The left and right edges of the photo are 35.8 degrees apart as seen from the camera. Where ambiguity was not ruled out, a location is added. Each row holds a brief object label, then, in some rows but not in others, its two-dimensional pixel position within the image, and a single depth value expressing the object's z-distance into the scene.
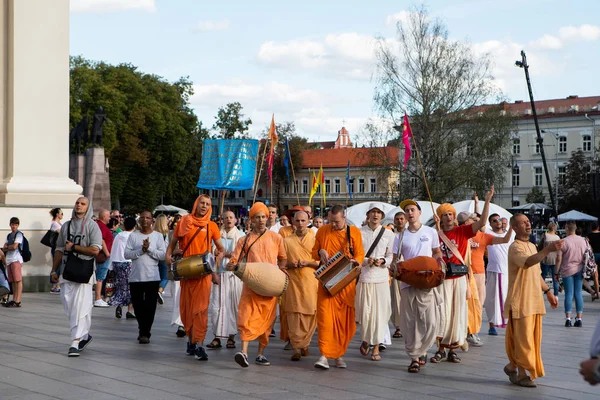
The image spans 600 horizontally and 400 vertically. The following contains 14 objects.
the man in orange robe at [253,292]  10.28
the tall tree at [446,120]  49.06
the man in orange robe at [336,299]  10.20
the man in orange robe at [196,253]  10.72
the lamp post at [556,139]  90.81
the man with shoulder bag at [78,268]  10.83
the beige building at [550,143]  93.94
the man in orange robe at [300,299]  10.72
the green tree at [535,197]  83.50
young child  17.22
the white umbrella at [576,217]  47.00
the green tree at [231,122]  86.94
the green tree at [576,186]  64.44
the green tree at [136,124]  65.50
